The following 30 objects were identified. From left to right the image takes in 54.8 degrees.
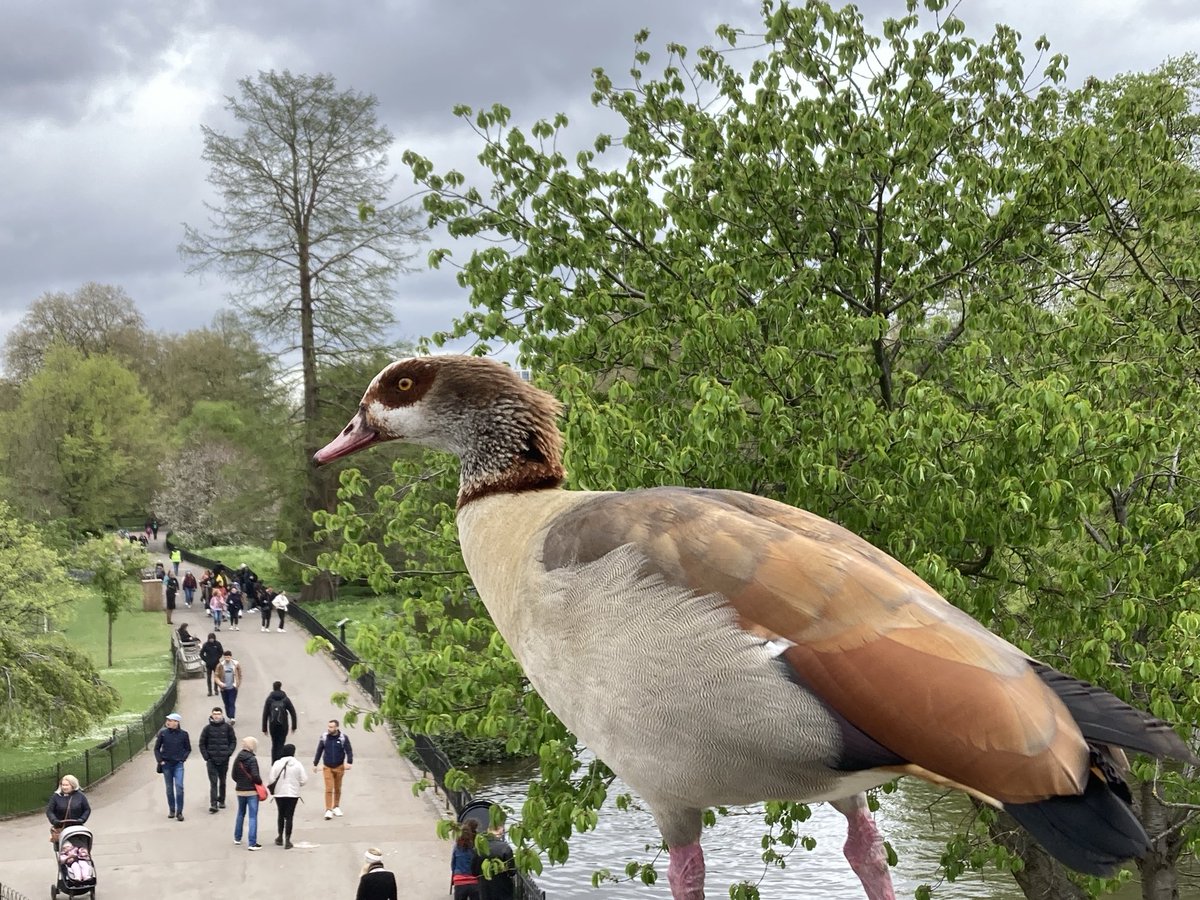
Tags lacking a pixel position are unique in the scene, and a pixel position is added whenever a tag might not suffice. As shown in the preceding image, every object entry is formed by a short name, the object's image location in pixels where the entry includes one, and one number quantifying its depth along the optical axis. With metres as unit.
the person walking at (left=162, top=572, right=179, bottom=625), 39.19
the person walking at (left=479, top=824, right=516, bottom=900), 10.94
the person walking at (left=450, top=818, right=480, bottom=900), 11.87
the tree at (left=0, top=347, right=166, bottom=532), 48.69
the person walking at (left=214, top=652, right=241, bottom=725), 22.38
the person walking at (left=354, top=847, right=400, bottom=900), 11.13
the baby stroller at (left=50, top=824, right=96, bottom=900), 12.72
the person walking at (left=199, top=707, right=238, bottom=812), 16.25
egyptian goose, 2.34
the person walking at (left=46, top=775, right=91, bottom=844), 13.56
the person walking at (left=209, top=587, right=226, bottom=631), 36.00
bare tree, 38.22
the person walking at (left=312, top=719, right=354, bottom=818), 16.05
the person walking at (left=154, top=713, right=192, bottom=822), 16.36
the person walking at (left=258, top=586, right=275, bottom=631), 35.84
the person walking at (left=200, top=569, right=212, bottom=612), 40.82
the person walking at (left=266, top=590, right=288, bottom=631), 34.88
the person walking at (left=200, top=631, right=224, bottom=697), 25.91
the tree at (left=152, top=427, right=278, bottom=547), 59.88
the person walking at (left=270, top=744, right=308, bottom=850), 14.74
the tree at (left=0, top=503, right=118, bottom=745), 20.20
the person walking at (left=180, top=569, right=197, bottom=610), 42.78
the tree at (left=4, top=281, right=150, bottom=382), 68.38
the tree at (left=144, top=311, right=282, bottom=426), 39.78
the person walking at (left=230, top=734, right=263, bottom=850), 14.78
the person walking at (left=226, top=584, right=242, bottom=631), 36.09
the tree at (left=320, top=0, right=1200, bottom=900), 7.49
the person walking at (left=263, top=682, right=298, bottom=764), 17.66
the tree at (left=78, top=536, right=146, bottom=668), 31.64
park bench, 28.88
